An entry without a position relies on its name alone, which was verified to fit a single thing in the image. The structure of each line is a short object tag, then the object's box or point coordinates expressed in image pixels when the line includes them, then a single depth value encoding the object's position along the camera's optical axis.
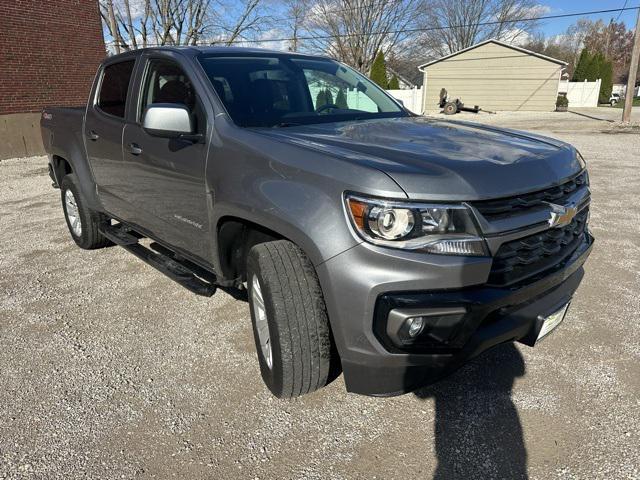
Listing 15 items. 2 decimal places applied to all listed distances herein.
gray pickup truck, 1.93
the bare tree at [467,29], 49.59
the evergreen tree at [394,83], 36.88
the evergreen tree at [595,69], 42.06
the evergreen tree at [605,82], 41.72
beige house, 32.00
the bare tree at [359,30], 37.25
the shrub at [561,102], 32.38
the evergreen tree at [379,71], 34.06
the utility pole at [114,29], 23.61
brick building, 12.80
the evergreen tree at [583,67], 42.72
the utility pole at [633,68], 18.08
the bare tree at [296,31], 36.25
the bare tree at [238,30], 30.55
